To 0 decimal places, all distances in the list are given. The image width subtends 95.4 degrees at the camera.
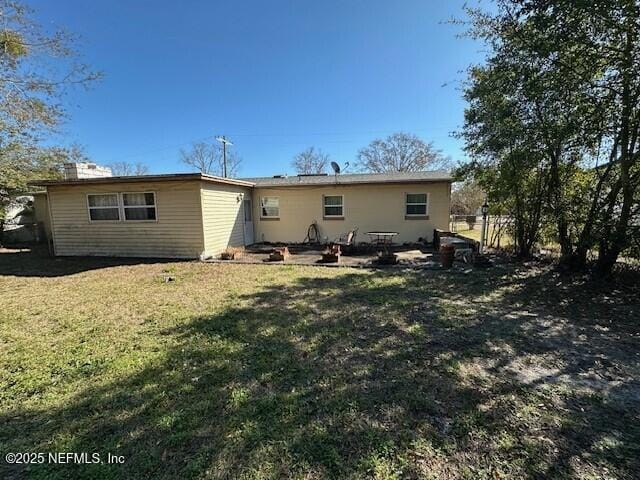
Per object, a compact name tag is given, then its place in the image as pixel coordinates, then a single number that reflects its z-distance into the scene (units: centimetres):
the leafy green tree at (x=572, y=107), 468
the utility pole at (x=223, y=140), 2047
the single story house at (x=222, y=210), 905
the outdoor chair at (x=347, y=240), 1002
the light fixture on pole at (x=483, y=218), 890
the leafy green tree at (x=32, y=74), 752
